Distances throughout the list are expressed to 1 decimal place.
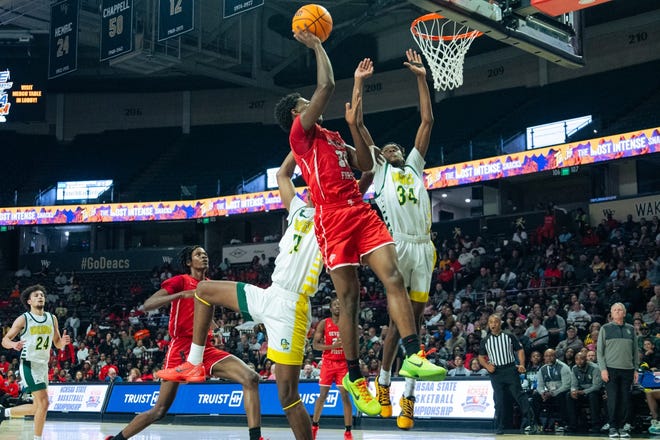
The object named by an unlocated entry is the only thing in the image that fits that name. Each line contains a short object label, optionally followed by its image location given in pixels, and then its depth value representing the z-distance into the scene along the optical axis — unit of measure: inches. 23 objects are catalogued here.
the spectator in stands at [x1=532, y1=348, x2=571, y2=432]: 565.3
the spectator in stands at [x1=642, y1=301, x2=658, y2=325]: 685.7
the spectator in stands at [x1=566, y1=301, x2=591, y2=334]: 729.6
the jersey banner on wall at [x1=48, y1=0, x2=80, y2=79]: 994.7
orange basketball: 274.1
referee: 555.8
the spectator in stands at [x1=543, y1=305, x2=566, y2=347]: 705.0
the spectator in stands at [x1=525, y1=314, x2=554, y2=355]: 682.8
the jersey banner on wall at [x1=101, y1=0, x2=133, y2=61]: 943.7
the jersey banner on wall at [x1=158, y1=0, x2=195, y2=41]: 887.7
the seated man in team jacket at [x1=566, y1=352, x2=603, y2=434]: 547.6
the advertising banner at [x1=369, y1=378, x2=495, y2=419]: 590.6
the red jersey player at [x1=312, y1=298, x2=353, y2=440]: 495.8
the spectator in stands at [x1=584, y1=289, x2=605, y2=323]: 740.3
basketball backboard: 392.2
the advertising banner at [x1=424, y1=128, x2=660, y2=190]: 984.7
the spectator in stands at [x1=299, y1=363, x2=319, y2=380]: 730.2
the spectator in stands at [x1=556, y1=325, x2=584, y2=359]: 627.5
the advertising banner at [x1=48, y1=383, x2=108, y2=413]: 823.6
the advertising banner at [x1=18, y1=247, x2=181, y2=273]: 1475.1
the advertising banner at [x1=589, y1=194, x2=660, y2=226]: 1033.5
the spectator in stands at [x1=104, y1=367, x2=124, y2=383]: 845.2
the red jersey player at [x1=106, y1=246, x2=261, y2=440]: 329.1
